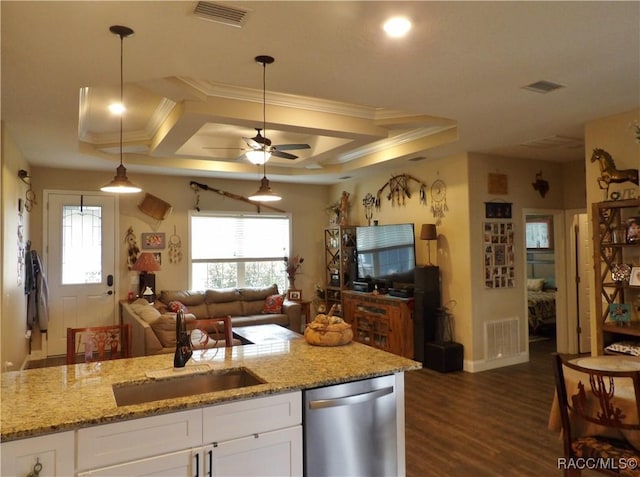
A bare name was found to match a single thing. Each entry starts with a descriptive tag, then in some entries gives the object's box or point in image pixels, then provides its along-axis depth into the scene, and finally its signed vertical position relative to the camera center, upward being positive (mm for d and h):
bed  7160 -1074
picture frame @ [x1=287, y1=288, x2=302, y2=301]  7250 -759
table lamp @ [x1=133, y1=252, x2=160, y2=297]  6355 -256
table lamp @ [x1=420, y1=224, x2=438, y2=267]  5570 +197
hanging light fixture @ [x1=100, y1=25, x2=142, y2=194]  2554 +416
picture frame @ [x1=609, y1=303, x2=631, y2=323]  3650 -565
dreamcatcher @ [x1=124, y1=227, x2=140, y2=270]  6613 +52
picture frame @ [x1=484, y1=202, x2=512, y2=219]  5445 +462
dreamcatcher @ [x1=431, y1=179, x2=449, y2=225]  5656 +625
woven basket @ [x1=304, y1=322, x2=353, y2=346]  2742 -541
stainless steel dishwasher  2119 -907
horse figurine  3641 +615
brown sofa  6227 -833
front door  6215 -135
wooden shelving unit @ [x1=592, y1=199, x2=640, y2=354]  3695 -140
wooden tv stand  5602 -992
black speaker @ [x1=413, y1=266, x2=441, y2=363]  5469 -748
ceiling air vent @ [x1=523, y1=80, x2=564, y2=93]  3145 +1167
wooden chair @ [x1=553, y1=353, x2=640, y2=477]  2242 -909
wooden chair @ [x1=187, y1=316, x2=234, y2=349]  3156 -559
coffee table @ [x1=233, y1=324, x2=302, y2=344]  4957 -1003
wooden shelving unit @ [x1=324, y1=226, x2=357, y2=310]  7238 -221
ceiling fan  3914 +995
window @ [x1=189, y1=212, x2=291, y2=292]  7176 +15
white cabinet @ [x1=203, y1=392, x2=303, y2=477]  1933 -848
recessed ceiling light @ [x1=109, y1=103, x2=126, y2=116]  4316 +1444
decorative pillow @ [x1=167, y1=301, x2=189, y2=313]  6043 -760
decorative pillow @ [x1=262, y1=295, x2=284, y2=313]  6922 -865
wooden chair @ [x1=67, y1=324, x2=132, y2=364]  2715 -574
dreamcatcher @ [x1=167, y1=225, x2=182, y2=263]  6914 +46
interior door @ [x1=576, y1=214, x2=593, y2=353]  5984 -609
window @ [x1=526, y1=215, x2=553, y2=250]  8359 +270
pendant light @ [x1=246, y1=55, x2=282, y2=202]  2713 +942
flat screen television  5836 -69
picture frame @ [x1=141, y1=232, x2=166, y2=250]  6746 +158
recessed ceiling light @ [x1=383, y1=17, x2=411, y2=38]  2252 +1168
